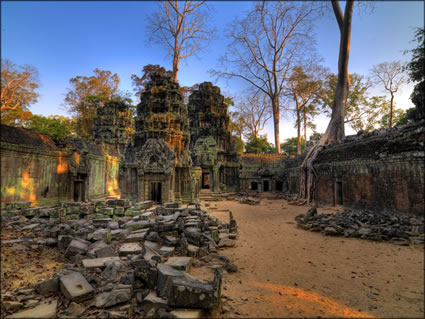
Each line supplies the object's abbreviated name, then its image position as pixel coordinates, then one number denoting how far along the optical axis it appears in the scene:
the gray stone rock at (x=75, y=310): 2.91
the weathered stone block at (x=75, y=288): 3.16
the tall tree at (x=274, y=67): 23.53
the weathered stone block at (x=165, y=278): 3.27
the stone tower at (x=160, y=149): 13.23
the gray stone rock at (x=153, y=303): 2.92
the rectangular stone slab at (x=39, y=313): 2.66
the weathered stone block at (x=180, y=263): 4.27
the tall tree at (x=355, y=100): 25.25
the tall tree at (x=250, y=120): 34.12
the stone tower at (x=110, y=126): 25.95
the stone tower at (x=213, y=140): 22.48
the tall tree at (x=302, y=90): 25.81
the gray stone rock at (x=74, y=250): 5.03
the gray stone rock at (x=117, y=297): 3.07
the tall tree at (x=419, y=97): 9.78
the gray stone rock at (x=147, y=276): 3.53
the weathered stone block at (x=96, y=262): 4.32
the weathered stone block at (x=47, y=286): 3.38
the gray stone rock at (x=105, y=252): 4.89
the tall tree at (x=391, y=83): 22.74
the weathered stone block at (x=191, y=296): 2.84
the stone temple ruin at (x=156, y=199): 3.39
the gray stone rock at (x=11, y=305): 2.90
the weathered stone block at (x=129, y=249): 5.17
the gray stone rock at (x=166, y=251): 5.20
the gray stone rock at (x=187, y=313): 2.64
